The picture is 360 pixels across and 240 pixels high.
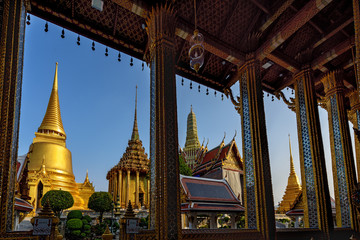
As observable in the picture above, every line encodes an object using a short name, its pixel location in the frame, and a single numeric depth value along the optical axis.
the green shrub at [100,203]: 18.86
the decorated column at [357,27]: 4.04
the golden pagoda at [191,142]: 34.16
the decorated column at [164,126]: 4.81
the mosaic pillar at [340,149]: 7.63
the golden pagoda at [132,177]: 25.53
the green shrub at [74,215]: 15.61
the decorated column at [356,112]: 9.61
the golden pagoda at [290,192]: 22.32
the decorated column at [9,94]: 3.79
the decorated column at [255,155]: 6.28
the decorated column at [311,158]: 6.89
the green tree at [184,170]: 23.96
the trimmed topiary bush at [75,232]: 14.56
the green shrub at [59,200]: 17.25
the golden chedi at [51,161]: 21.75
